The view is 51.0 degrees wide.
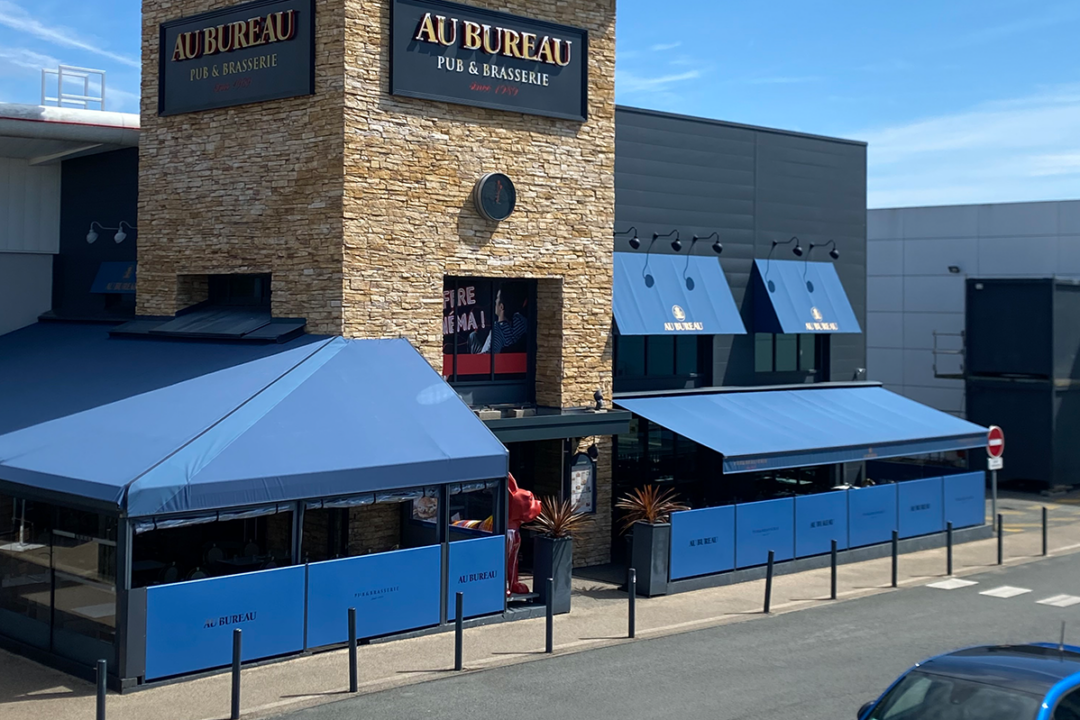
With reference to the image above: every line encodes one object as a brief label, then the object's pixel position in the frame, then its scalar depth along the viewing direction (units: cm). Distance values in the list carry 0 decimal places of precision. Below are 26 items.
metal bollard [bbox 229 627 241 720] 1200
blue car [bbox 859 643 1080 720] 820
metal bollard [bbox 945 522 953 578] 2094
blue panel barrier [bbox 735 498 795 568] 2039
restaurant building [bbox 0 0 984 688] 1439
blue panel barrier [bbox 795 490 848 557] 2142
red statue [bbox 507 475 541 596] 1773
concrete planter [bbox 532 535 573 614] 1750
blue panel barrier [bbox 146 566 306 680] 1331
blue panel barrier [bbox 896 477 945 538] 2353
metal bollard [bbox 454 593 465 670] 1406
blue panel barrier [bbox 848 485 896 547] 2247
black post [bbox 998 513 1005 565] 2187
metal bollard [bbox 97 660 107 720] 1119
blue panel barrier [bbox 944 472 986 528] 2466
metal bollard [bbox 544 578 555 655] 1490
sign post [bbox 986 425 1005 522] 2358
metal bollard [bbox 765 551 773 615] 1767
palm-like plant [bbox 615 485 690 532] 1925
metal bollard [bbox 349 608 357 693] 1311
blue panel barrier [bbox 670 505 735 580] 1930
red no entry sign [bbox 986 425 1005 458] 2358
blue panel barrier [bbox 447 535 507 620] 1625
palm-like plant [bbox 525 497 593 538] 1778
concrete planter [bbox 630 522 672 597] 1888
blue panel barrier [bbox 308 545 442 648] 1473
